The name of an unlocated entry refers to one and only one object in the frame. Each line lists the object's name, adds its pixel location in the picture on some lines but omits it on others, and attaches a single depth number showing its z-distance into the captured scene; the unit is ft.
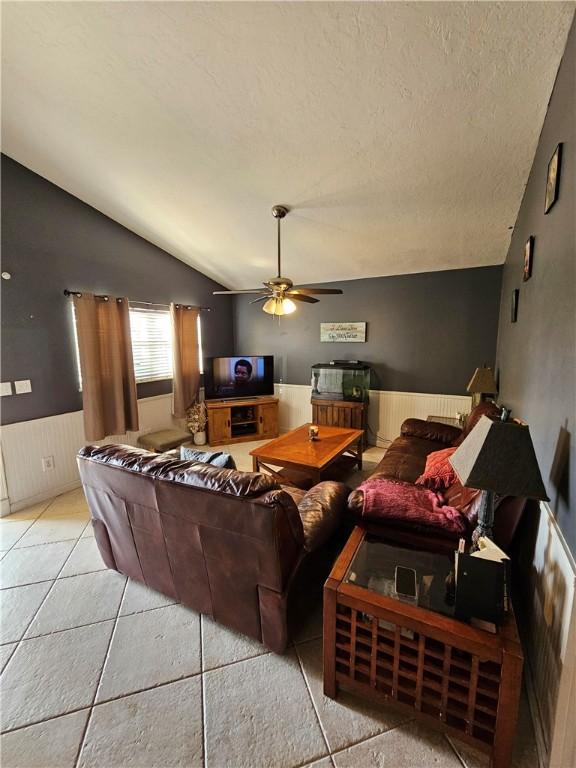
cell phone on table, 3.96
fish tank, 14.06
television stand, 14.85
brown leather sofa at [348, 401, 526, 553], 4.57
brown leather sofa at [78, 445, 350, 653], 4.22
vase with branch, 14.57
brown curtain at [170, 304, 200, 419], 14.05
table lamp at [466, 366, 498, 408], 9.92
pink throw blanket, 4.85
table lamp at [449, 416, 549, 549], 3.56
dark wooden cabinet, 13.73
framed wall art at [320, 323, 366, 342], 14.62
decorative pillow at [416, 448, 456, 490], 6.57
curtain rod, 10.23
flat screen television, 15.12
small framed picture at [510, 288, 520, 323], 7.98
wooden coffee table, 8.73
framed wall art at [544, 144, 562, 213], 4.41
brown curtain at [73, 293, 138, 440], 10.58
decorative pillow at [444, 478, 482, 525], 4.81
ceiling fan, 8.34
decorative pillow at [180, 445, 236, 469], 6.20
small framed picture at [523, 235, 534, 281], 6.31
